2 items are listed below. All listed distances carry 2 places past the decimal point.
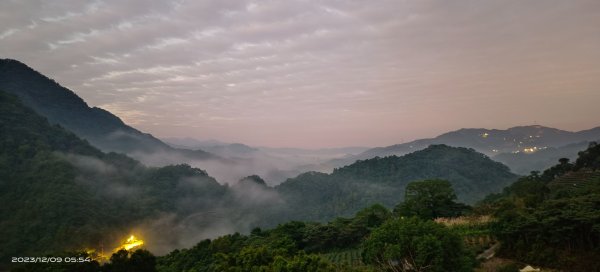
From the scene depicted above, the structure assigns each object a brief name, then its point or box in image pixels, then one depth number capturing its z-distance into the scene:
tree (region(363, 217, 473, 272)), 21.94
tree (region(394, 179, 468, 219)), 46.75
